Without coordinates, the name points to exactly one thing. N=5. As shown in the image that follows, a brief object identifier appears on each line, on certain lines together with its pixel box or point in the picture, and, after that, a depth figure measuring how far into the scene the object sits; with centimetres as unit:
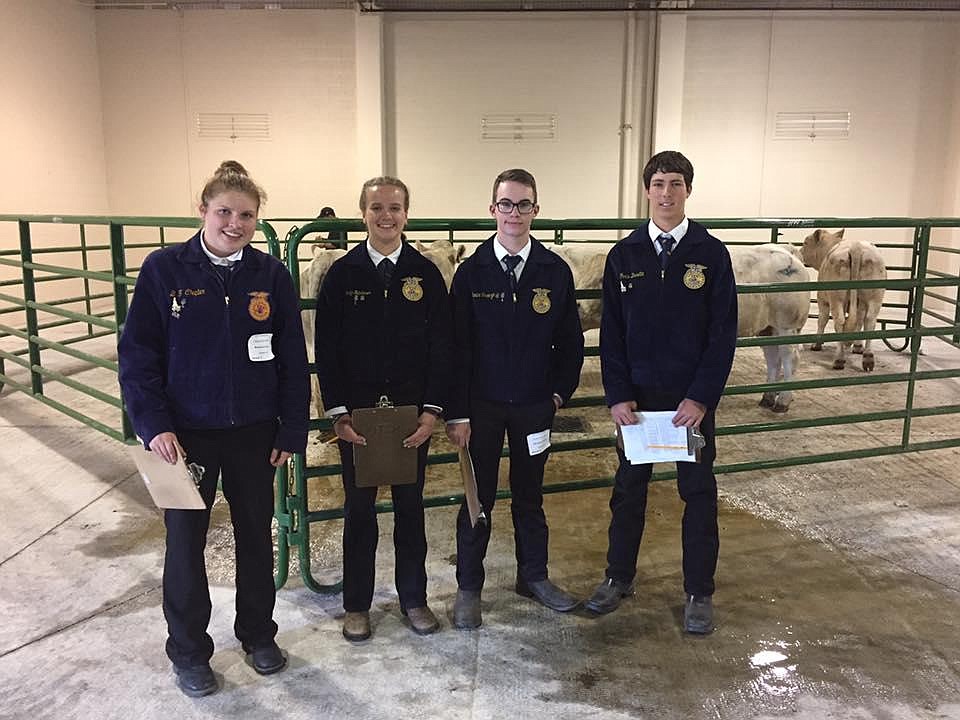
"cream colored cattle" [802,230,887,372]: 747
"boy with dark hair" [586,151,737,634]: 272
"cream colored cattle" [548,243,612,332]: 620
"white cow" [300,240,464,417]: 527
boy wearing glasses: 273
